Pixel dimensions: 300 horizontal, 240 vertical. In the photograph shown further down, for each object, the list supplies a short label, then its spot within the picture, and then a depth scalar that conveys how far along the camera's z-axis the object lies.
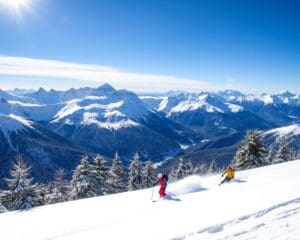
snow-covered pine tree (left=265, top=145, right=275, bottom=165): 56.19
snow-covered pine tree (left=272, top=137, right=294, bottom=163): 51.55
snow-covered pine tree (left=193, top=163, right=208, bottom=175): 64.35
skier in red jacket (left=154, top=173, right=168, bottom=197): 17.92
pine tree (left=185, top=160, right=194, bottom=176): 61.75
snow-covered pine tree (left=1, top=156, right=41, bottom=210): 29.50
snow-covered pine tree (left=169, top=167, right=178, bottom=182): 62.45
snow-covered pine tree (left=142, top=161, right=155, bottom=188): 50.52
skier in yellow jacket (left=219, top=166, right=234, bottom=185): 22.17
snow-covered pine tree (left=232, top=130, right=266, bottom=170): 43.00
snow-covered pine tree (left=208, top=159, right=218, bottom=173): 62.69
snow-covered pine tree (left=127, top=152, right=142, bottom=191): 47.38
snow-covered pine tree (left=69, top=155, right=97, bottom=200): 38.19
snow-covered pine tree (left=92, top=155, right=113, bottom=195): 41.16
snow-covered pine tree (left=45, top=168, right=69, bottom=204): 38.94
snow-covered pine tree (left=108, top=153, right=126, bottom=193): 46.81
